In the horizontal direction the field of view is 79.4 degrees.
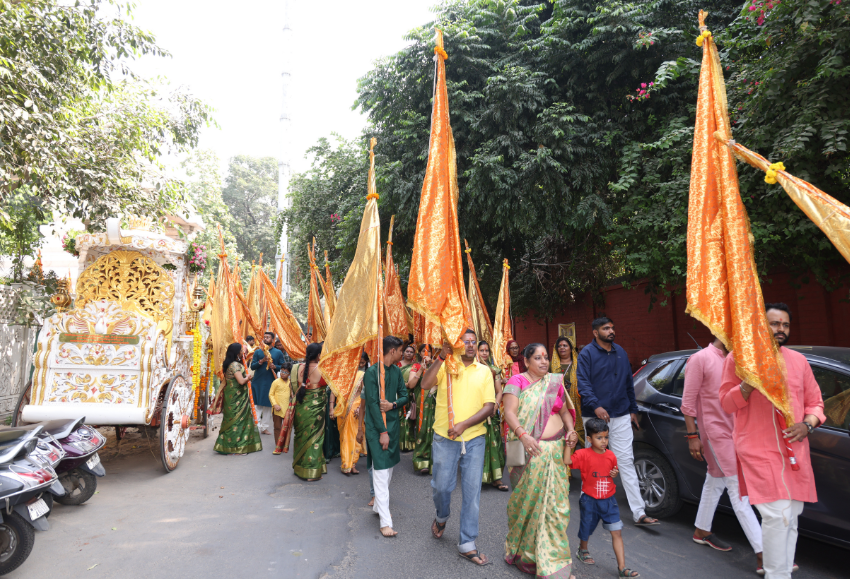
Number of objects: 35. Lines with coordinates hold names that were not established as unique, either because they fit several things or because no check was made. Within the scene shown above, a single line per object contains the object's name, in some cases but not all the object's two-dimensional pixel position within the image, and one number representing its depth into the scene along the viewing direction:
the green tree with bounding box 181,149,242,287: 23.73
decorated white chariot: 5.71
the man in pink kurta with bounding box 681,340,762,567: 3.87
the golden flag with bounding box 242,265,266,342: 13.53
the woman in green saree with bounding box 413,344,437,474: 6.55
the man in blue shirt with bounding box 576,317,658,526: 4.54
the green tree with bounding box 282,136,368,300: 14.91
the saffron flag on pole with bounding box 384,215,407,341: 8.71
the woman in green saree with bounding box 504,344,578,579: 3.46
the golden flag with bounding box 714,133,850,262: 2.56
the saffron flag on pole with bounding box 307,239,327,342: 12.09
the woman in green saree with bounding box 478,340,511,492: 5.81
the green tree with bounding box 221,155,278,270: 34.72
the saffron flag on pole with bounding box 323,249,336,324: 11.82
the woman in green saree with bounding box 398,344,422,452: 5.90
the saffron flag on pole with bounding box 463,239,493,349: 8.56
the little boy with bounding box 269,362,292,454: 8.32
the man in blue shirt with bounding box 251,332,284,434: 9.48
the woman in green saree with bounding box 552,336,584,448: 6.22
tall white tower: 26.46
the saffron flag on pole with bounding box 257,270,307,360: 11.52
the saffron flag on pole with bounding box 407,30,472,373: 4.28
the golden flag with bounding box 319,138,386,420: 4.77
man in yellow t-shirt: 3.86
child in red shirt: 3.57
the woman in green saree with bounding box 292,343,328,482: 6.25
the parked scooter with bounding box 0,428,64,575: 3.56
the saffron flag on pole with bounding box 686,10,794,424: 2.85
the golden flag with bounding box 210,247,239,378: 10.09
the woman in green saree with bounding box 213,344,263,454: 7.54
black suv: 3.44
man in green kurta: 4.46
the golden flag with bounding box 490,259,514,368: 7.76
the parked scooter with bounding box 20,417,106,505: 4.82
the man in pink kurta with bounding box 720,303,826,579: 2.82
